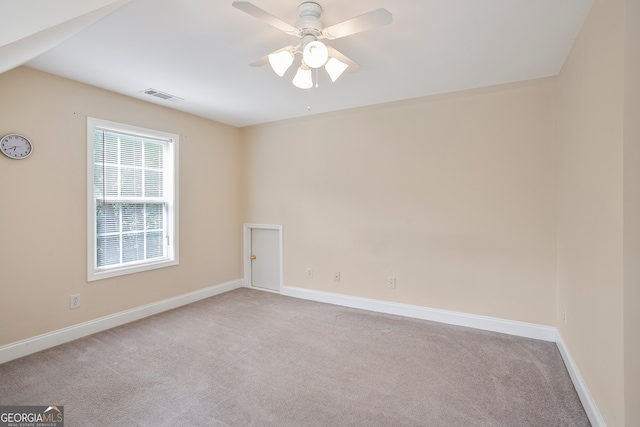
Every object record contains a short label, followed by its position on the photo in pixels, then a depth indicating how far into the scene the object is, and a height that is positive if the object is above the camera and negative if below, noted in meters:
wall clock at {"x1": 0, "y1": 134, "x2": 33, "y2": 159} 2.49 +0.56
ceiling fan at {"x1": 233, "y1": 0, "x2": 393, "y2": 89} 1.55 +1.01
